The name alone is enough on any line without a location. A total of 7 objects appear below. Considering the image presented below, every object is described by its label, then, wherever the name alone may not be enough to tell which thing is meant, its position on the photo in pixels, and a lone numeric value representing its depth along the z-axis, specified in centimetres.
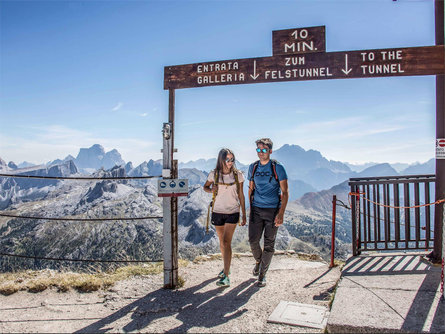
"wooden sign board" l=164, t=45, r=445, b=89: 573
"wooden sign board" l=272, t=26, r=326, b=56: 580
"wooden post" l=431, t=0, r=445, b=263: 587
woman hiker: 578
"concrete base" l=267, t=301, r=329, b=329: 438
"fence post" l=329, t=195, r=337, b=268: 682
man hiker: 566
